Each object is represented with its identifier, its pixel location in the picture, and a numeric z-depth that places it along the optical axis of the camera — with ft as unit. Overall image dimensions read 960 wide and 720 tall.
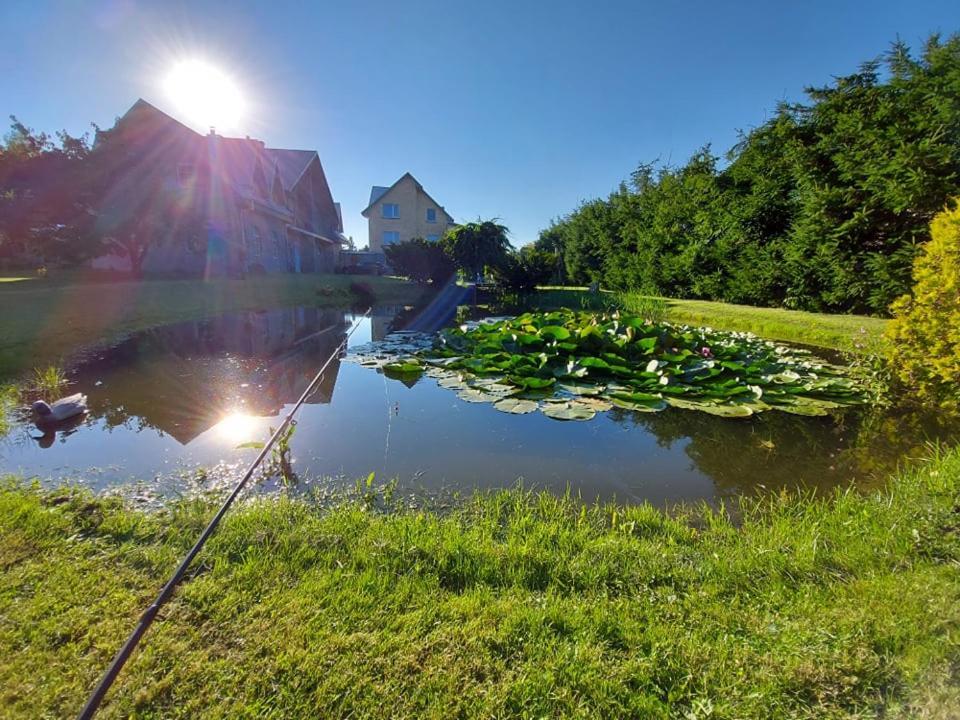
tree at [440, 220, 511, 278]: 57.52
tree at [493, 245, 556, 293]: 59.11
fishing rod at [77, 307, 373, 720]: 3.28
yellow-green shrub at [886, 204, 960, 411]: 13.07
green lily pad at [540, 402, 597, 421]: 13.16
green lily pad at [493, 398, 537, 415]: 13.76
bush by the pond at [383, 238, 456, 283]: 63.10
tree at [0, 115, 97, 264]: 37.06
